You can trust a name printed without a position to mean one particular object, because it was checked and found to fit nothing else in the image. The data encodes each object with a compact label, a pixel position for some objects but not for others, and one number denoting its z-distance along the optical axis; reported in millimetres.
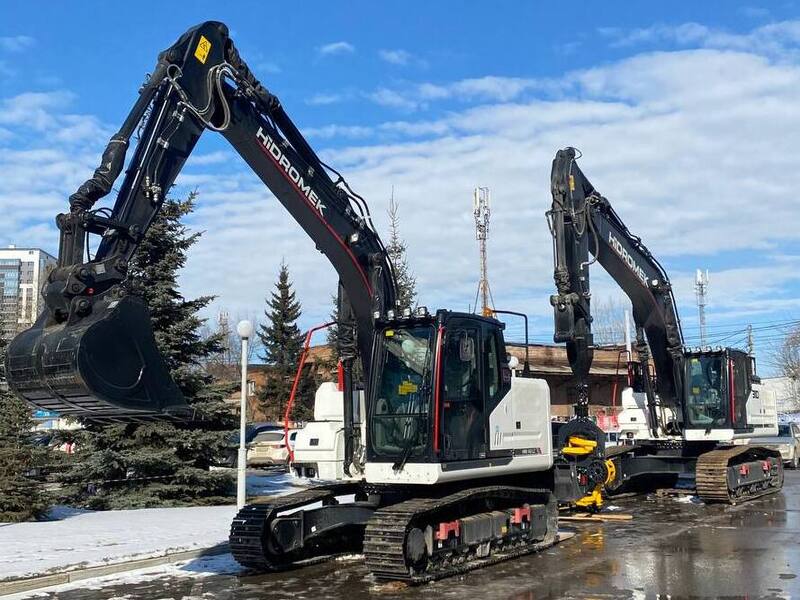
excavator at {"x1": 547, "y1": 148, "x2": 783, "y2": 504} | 16305
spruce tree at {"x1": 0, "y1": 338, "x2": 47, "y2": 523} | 14719
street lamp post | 14898
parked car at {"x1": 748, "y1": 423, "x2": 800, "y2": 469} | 26781
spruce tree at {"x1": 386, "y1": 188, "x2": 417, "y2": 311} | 32469
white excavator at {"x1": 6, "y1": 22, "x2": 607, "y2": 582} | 7242
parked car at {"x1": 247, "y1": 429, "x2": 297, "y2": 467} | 27438
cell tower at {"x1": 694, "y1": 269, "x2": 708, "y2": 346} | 57188
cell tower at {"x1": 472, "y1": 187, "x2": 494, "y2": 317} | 41719
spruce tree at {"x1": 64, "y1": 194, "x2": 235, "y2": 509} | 16953
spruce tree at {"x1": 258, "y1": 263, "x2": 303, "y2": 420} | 42688
